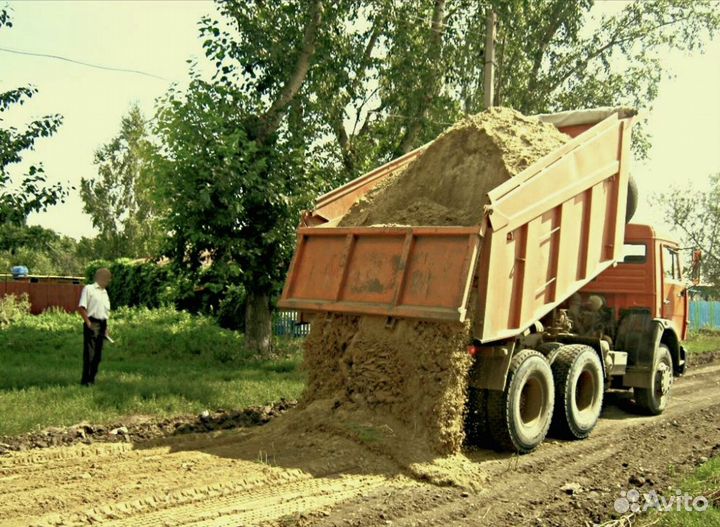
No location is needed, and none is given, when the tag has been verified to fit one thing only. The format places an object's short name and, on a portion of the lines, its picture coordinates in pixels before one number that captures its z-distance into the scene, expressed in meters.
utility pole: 16.09
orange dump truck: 7.30
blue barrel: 37.56
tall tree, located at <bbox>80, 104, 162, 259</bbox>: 42.44
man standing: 10.64
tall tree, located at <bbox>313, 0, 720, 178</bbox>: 17.78
